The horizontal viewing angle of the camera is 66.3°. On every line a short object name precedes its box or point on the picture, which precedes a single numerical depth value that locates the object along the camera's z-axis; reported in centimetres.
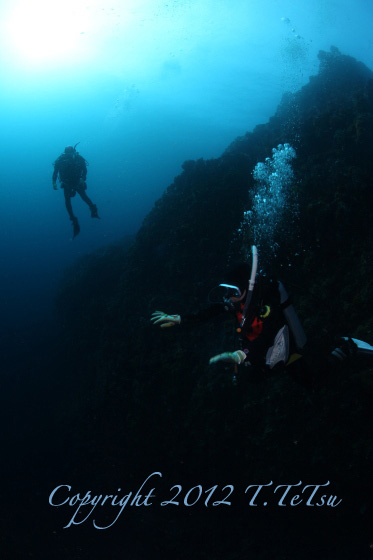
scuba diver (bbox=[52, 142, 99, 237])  990
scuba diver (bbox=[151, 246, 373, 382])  279
